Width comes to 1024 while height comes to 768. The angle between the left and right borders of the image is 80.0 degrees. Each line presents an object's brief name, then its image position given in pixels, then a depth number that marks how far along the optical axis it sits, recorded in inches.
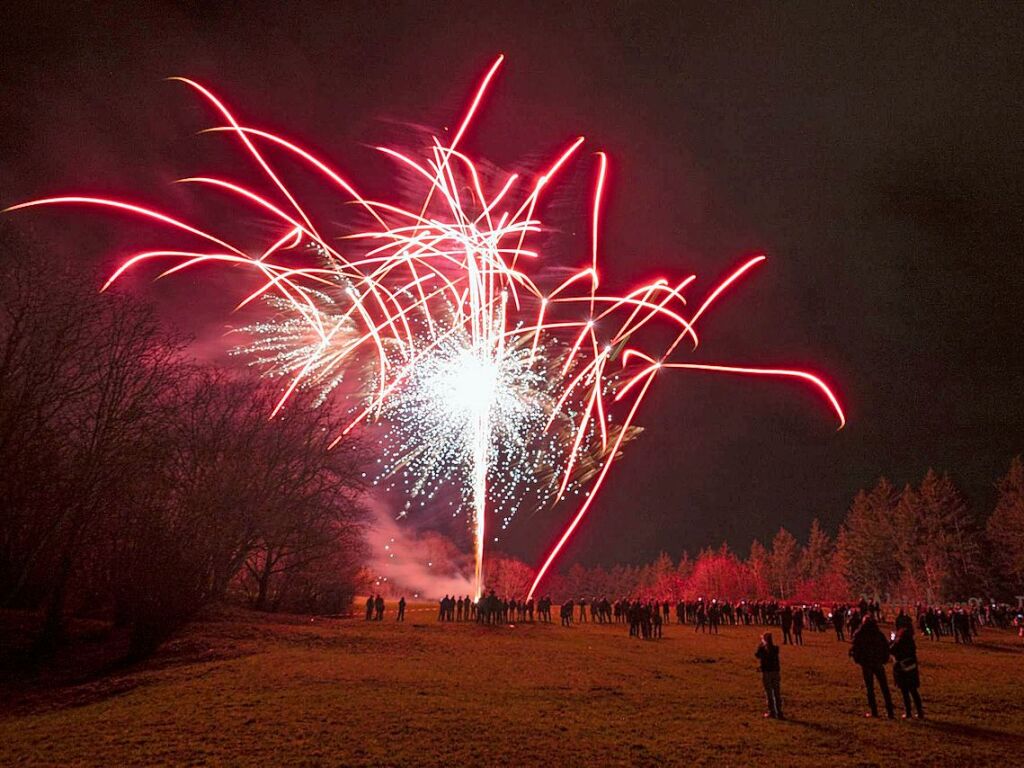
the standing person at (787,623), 1055.0
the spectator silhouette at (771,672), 465.4
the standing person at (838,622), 1099.3
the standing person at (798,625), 1025.5
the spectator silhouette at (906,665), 449.4
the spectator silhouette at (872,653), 457.7
